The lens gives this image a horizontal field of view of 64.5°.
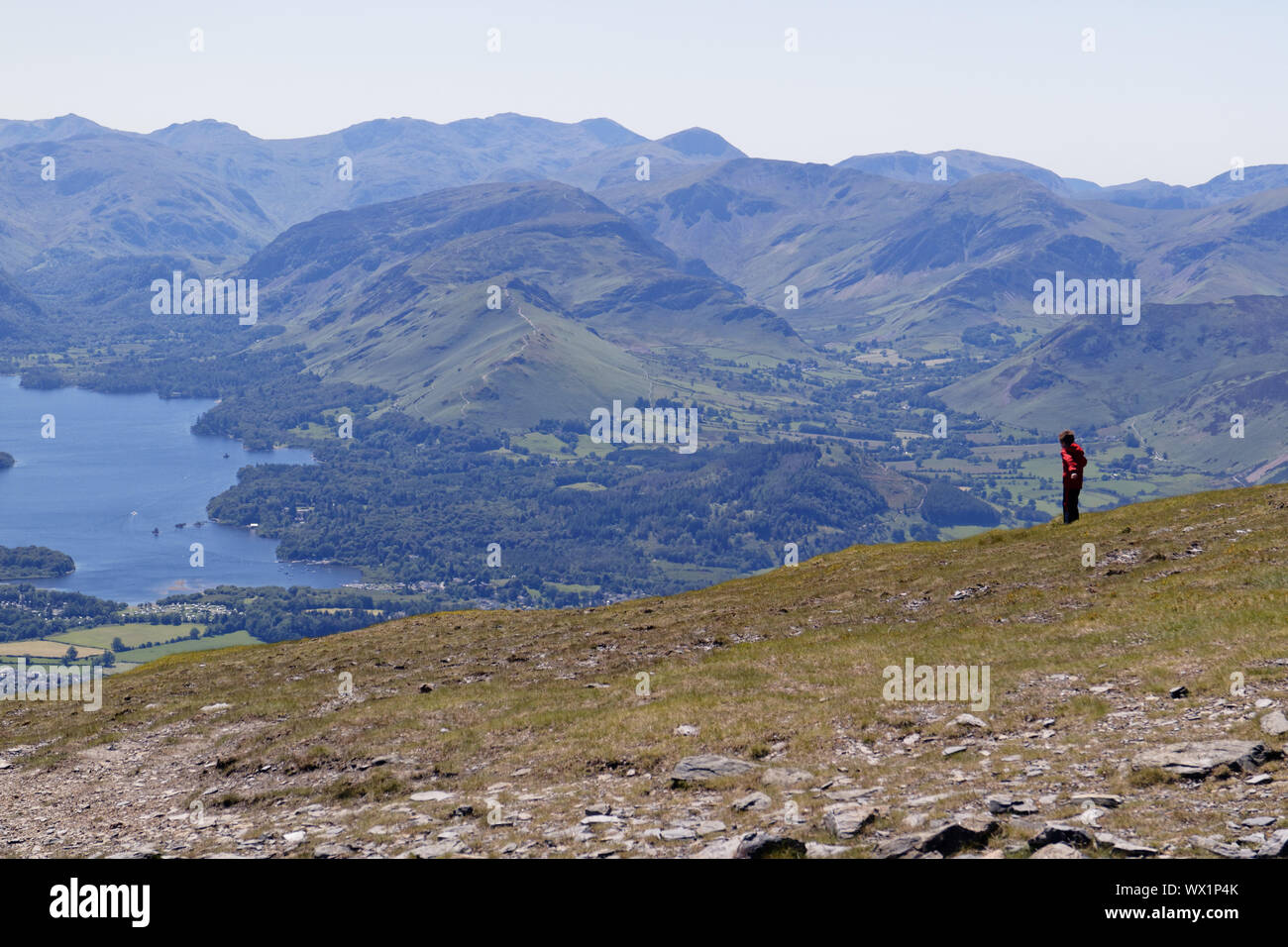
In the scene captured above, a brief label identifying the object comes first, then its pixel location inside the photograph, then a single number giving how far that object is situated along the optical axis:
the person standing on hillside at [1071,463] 49.53
